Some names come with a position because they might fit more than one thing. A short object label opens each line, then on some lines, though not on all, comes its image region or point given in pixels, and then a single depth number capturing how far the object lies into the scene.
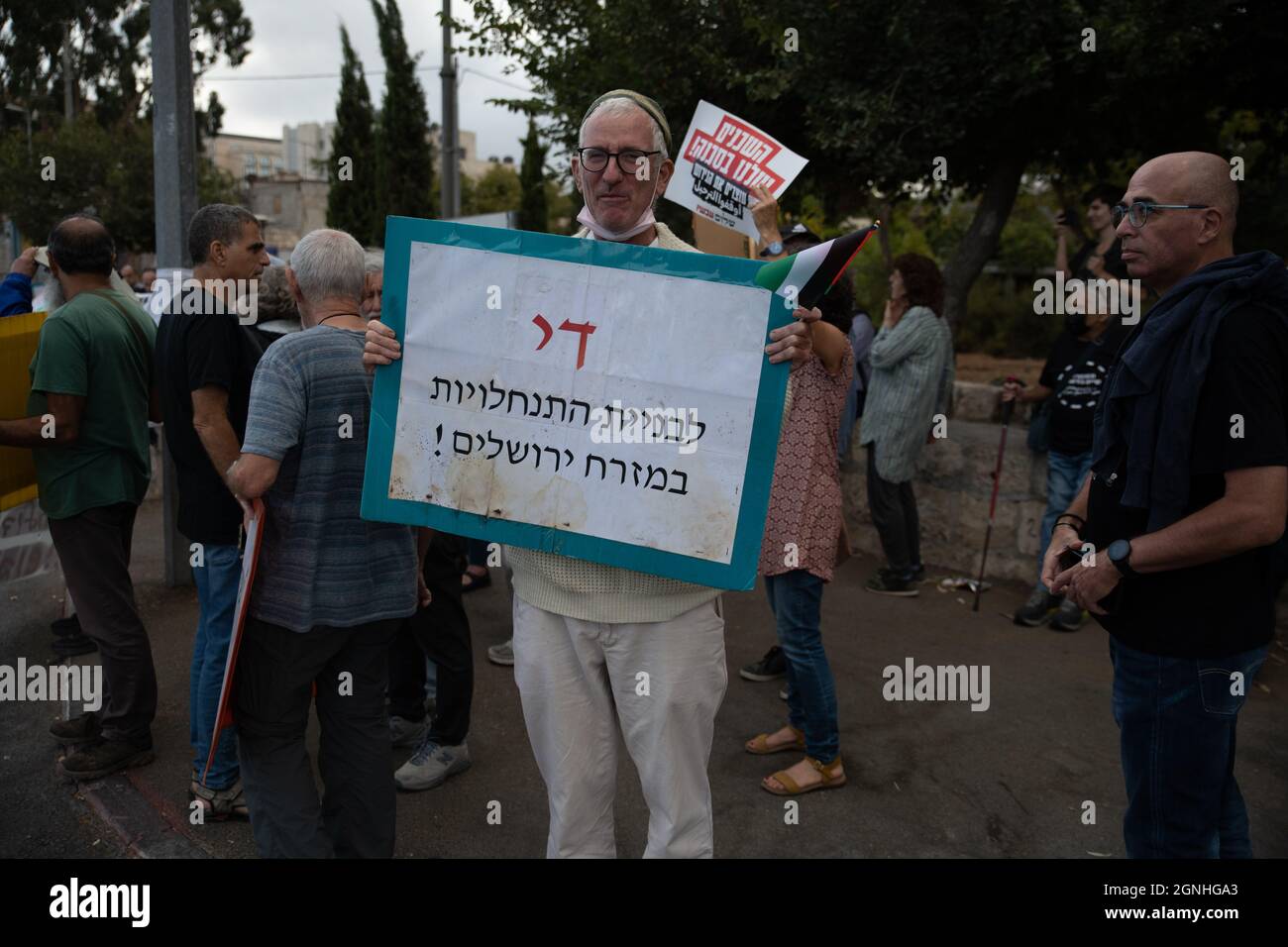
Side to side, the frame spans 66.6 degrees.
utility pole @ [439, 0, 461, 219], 19.09
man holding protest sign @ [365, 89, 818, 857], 2.29
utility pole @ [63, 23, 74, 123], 31.70
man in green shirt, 3.69
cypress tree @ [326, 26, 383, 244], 28.56
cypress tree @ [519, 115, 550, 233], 31.08
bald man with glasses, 2.12
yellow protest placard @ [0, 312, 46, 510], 3.79
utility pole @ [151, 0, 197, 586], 5.48
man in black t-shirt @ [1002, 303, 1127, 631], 5.34
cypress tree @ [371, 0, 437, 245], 28.48
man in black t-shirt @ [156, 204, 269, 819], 3.26
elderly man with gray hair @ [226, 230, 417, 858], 2.64
